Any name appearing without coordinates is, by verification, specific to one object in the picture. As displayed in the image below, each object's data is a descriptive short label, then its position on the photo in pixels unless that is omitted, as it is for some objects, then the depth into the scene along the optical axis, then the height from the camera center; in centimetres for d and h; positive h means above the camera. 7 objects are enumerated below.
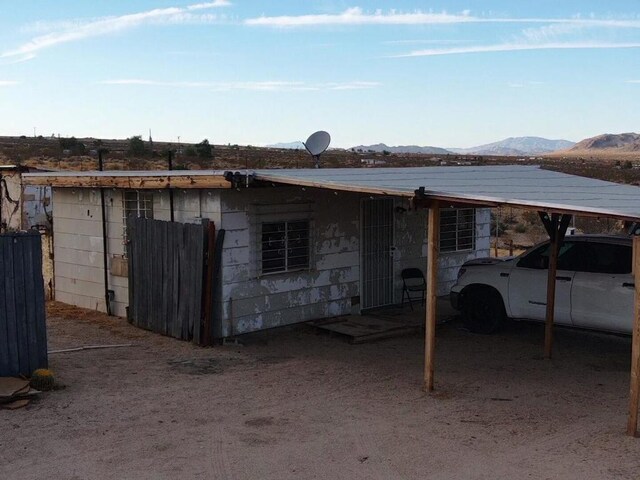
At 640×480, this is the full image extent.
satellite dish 1467 +20
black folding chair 1445 -244
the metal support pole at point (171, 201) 1241 -74
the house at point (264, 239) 1182 -147
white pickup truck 1052 -192
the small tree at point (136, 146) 5644 +60
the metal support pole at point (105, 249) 1401 -168
